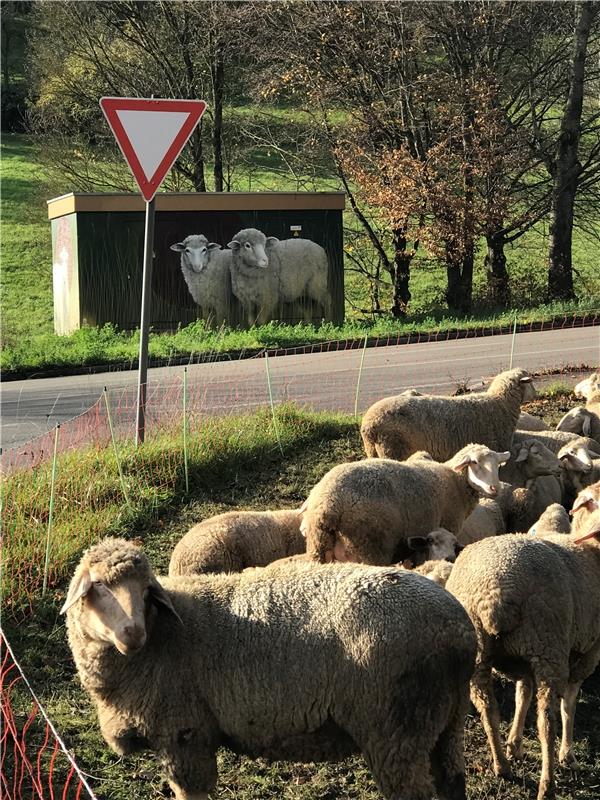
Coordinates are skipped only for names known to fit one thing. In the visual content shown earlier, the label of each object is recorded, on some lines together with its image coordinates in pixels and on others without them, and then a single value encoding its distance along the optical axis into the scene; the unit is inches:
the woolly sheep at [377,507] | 278.8
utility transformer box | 818.2
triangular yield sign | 342.3
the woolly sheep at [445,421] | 380.2
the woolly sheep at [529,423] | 442.9
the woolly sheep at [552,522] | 294.2
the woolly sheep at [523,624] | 224.7
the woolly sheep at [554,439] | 402.0
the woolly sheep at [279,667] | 182.9
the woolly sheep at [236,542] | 282.0
